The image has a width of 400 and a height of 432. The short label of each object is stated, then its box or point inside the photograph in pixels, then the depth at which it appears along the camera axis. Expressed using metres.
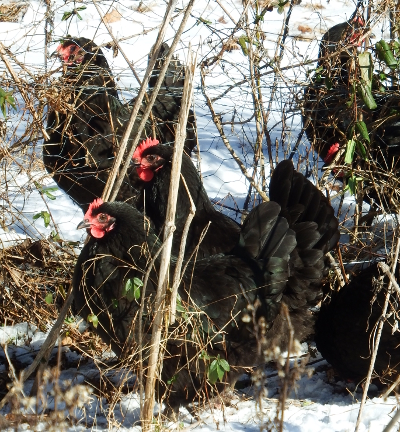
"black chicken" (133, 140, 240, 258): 8.19
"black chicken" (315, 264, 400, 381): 7.05
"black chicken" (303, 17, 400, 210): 7.71
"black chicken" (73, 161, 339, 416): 6.43
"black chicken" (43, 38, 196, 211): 9.20
